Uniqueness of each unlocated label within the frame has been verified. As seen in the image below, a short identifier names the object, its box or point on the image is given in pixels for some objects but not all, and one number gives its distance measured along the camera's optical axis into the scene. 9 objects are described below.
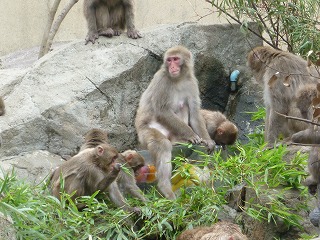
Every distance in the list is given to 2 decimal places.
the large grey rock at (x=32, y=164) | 11.05
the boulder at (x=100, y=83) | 12.14
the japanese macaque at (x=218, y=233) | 7.78
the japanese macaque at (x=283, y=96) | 11.52
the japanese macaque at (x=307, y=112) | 9.57
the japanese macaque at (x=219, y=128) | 12.03
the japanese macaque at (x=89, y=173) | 9.39
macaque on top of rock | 13.67
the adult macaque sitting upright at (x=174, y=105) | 11.65
